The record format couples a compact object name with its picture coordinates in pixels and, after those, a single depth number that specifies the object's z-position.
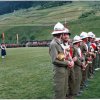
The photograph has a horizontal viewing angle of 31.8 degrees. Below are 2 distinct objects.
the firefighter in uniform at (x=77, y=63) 4.76
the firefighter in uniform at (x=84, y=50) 5.63
